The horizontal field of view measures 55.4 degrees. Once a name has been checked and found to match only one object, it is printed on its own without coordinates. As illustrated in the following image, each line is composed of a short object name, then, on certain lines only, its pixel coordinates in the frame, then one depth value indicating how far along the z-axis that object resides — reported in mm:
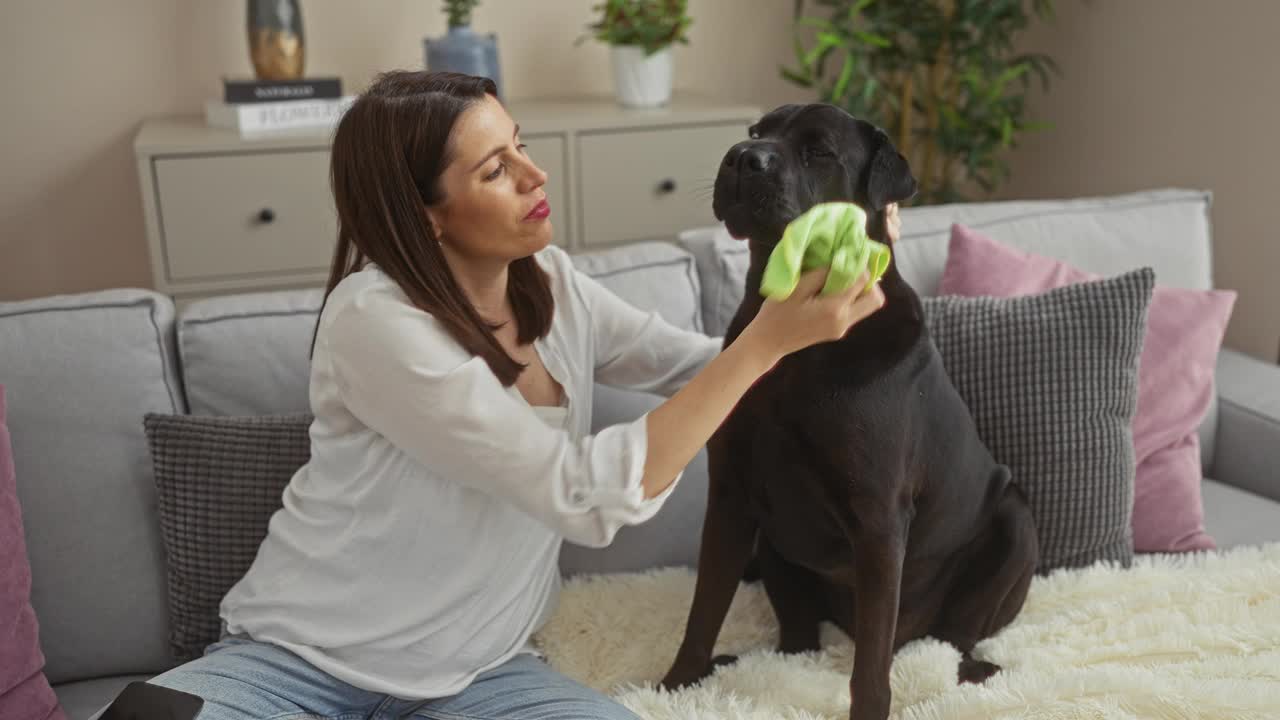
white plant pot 2959
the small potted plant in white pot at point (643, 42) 2957
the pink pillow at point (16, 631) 1406
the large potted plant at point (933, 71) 3084
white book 2742
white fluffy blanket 1377
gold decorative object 2799
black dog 1302
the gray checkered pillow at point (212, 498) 1527
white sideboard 2652
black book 2732
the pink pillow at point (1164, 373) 1829
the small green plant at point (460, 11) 2865
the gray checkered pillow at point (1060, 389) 1687
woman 1197
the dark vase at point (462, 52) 2814
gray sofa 1558
